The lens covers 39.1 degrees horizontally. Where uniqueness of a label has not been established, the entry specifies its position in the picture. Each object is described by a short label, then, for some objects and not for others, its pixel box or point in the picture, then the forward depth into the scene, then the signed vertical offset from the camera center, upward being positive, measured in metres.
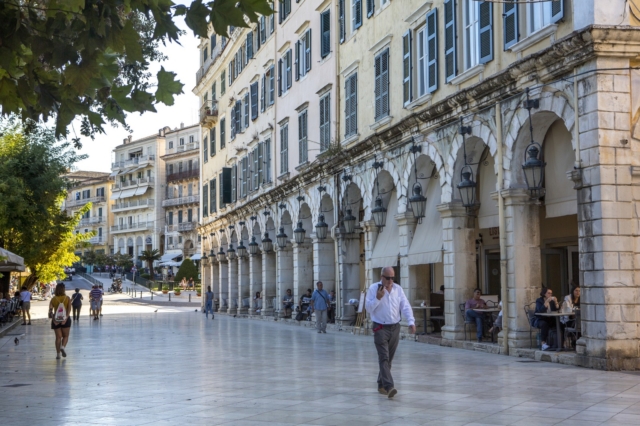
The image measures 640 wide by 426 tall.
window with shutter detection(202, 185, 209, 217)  51.83 +5.03
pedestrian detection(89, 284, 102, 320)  38.72 -0.43
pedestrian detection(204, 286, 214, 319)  40.62 -0.62
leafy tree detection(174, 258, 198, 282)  80.69 +1.49
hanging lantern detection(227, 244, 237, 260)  44.28 +1.67
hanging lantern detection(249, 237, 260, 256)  39.41 +1.73
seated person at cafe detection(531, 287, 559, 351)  16.86 -0.49
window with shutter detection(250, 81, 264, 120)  39.91 +8.30
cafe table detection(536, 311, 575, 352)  16.14 -0.62
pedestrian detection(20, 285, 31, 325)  35.56 -0.40
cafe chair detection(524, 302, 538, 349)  17.41 -0.56
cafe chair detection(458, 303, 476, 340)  19.98 -0.82
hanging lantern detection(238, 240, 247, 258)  41.98 +1.67
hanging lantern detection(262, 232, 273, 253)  37.31 +1.77
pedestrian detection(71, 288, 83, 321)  35.94 -0.59
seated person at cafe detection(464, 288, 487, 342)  19.61 -0.55
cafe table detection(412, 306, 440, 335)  21.74 -0.66
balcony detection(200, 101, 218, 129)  49.31 +9.50
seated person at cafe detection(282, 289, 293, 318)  34.84 -0.65
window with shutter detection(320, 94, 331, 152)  29.25 +5.37
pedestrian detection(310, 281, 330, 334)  27.17 -0.64
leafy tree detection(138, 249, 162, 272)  97.25 +3.46
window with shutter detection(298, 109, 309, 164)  31.81 +5.25
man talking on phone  11.55 -0.40
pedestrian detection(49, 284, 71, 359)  17.73 -0.52
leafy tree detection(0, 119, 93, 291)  33.19 +3.81
